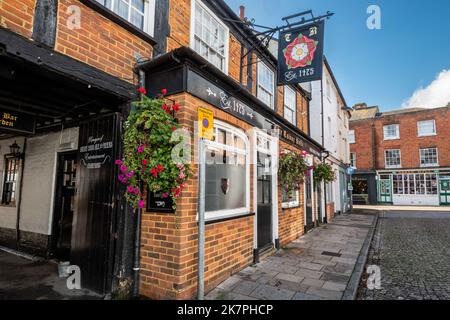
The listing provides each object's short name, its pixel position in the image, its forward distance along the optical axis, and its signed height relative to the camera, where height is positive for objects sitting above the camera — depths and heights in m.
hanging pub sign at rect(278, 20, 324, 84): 6.14 +3.35
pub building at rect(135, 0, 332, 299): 3.79 +0.61
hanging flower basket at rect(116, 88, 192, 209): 3.56 +0.49
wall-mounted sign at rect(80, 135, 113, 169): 4.11 +0.56
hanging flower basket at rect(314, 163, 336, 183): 11.01 +0.70
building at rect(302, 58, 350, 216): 13.24 +3.57
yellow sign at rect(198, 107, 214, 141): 3.14 +0.80
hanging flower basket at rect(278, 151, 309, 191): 7.25 +0.59
